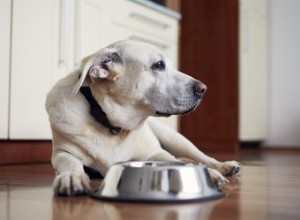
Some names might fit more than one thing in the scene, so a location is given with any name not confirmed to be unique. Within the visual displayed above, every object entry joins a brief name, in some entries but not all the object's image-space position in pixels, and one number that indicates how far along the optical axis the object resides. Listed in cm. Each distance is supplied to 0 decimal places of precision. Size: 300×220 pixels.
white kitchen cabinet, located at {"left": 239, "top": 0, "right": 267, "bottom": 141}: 420
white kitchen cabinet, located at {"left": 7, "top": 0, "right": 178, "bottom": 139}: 223
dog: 145
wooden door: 411
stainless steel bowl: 103
